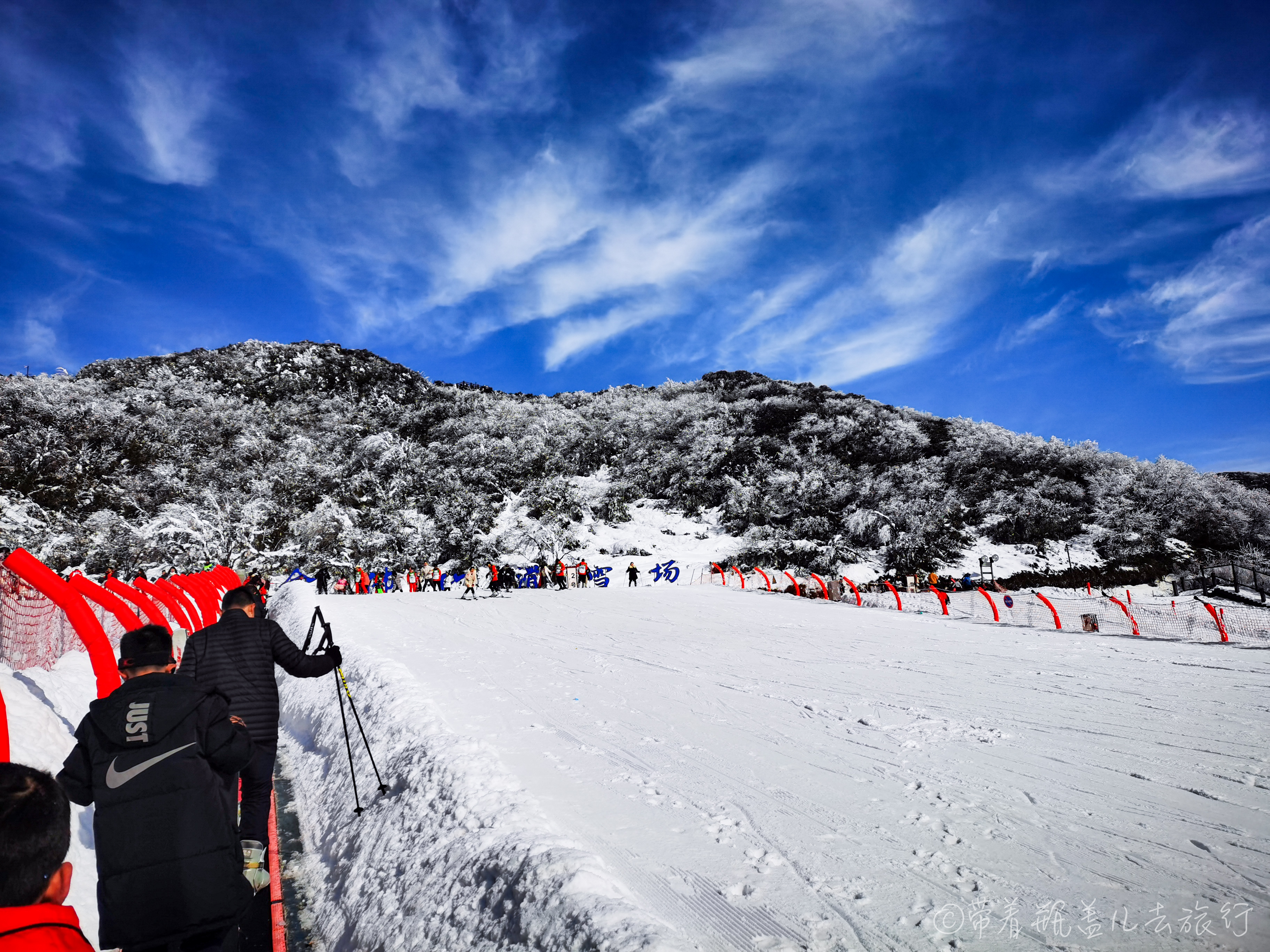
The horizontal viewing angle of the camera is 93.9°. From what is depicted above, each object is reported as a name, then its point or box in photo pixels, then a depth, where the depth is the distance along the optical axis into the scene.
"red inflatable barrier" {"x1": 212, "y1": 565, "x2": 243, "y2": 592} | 15.32
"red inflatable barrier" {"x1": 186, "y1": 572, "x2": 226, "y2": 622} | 13.08
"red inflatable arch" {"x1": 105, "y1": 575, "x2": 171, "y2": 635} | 7.45
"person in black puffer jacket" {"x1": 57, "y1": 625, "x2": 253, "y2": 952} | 2.40
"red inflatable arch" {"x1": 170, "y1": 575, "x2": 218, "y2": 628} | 12.35
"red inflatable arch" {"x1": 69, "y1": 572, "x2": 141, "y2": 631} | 6.52
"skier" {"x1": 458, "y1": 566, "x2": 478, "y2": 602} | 22.89
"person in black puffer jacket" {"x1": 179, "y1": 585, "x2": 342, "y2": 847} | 4.22
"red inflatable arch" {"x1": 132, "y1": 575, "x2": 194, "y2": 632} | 9.52
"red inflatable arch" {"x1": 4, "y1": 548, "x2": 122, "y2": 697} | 5.03
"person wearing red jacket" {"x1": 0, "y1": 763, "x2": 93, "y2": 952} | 1.55
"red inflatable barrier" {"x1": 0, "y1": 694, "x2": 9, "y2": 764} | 3.14
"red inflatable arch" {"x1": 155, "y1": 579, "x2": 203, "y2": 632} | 10.03
